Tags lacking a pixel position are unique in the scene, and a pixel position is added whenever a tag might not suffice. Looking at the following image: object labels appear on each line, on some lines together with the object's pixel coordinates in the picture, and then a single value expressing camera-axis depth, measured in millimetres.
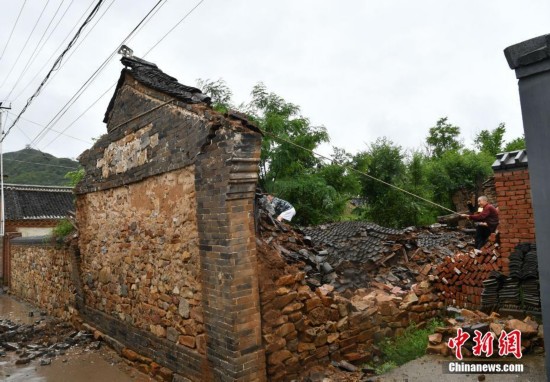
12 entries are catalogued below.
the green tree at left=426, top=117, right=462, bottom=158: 39156
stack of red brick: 5977
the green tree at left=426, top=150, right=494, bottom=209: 23562
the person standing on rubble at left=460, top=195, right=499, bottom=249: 7488
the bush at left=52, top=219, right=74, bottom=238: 9156
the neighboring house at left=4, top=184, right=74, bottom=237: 21922
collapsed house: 4059
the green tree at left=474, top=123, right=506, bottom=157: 33656
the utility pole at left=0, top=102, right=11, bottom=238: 18297
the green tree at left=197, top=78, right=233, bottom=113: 19062
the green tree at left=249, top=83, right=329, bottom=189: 18281
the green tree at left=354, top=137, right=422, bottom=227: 18750
